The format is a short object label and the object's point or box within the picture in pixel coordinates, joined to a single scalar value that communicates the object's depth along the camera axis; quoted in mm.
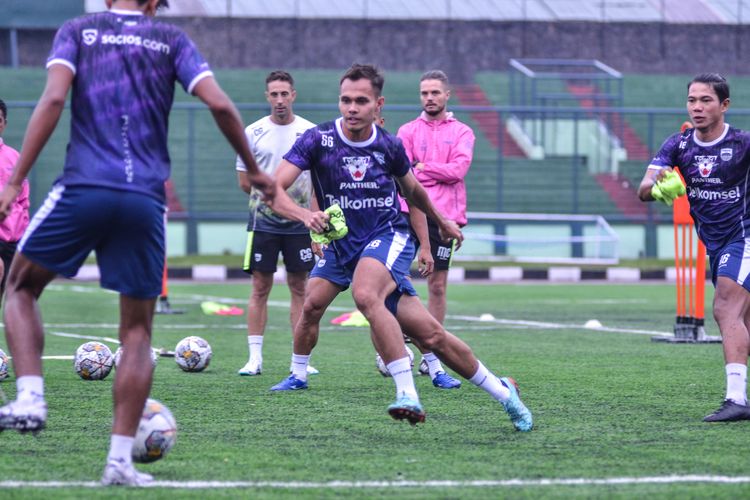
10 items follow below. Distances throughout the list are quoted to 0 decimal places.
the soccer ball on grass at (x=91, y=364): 18828
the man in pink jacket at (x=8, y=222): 20033
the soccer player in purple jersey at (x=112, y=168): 11047
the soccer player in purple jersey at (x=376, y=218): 14281
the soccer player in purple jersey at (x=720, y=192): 15867
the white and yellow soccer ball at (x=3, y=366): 18562
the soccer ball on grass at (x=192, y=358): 20203
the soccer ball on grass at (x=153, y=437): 11633
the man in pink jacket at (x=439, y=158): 20594
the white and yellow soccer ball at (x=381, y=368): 19422
